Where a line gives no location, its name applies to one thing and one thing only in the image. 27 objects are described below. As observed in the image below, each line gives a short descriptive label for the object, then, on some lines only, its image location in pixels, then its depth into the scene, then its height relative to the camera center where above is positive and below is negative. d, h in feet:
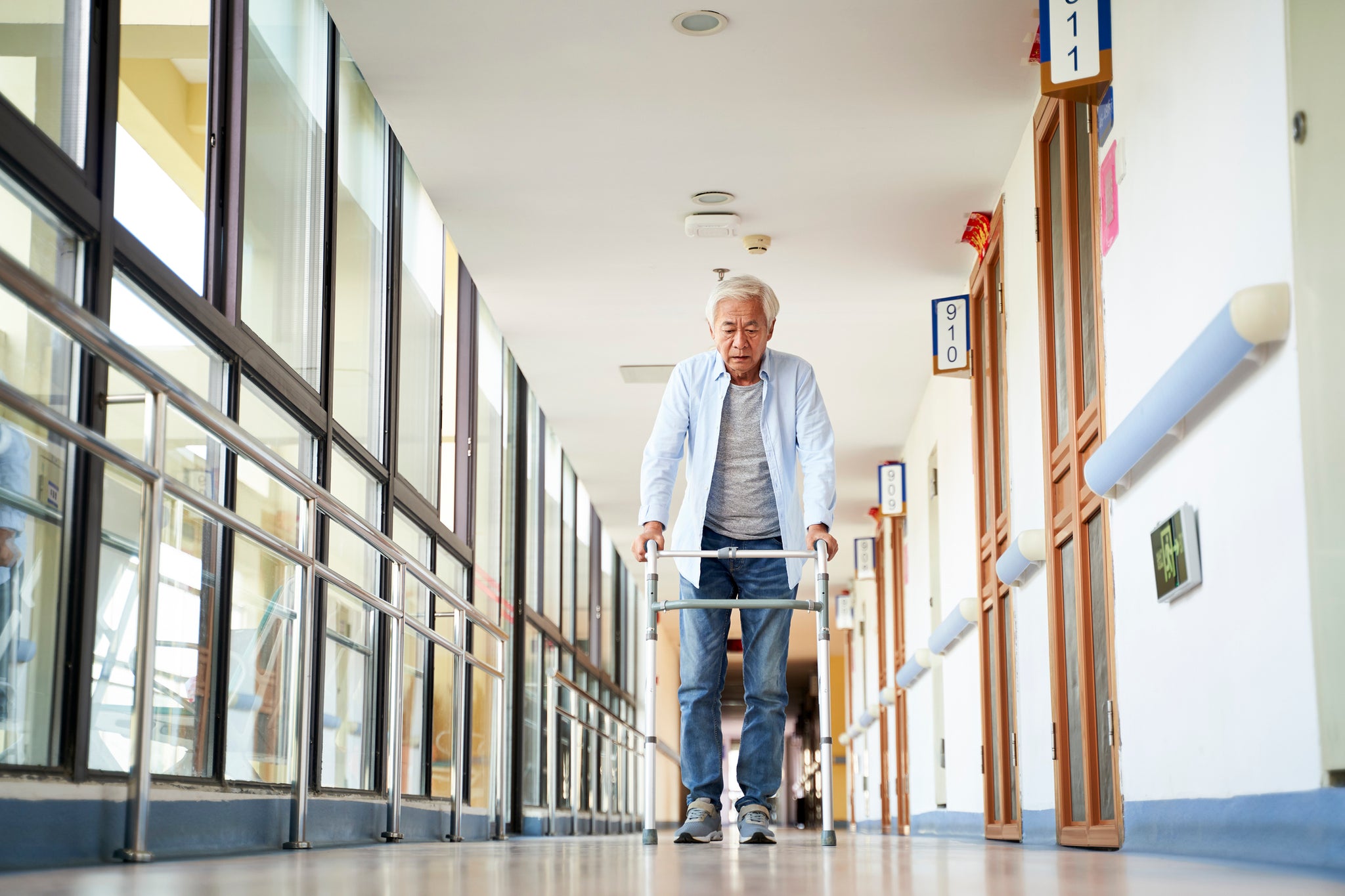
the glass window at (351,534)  13.83 +1.65
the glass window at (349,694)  12.94 -0.02
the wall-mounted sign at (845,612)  47.83 +2.67
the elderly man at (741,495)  10.58 +1.56
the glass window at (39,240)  7.38 +2.59
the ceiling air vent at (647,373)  26.05 +6.11
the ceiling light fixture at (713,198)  17.89 +6.47
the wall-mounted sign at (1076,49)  11.39 +5.38
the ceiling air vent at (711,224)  18.52 +6.35
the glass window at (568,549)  33.19 +3.51
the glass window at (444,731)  16.49 -0.49
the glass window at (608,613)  41.75 +2.38
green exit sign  8.56 +0.84
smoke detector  19.31 +6.34
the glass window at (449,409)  19.97 +4.29
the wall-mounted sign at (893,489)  31.73 +4.65
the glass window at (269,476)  10.38 +1.76
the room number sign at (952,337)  19.89 +5.16
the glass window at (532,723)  26.21 -0.65
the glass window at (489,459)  22.90 +4.05
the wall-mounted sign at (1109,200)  11.16 +4.01
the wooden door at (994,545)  17.84 +1.91
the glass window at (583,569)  35.81 +3.28
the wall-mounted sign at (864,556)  38.42 +3.70
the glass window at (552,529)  30.42 +3.70
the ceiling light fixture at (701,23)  13.41 +6.61
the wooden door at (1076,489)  12.29 +1.96
